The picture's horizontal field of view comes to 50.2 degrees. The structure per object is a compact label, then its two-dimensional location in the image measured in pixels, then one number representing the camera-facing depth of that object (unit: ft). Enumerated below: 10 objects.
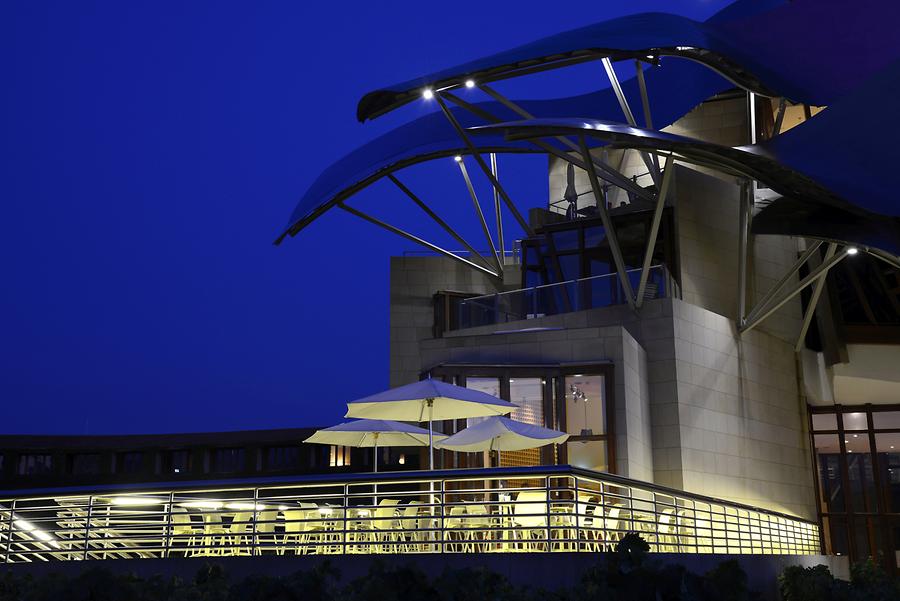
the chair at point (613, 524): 44.38
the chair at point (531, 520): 48.01
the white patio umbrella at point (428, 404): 50.65
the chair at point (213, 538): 36.96
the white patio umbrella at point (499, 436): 53.16
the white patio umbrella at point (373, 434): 59.47
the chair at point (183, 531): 39.06
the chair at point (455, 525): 48.42
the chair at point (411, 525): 45.44
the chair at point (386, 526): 43.07
